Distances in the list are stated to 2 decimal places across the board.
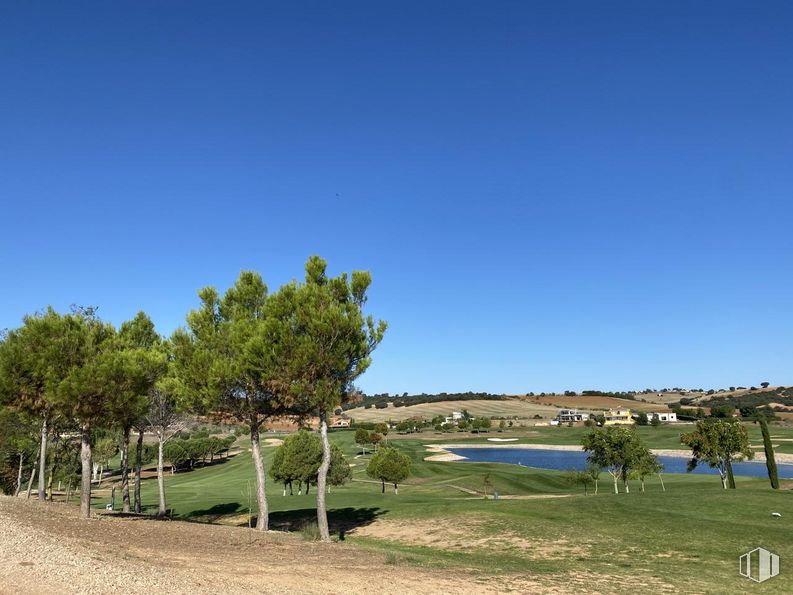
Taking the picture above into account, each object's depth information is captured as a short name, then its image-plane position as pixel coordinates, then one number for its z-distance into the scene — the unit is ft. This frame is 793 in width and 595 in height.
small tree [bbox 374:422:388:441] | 436.60
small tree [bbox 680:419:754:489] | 177.88
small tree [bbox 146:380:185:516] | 109.60
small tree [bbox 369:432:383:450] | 377.09
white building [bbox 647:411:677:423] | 613.60
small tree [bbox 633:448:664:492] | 184.65
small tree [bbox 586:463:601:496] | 204.97
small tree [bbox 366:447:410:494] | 196.54
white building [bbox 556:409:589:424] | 640.42
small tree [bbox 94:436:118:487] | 195.11
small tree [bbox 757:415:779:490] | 168.53
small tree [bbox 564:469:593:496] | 212.07
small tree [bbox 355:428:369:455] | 377.71
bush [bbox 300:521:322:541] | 77.83
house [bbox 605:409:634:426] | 608.60
